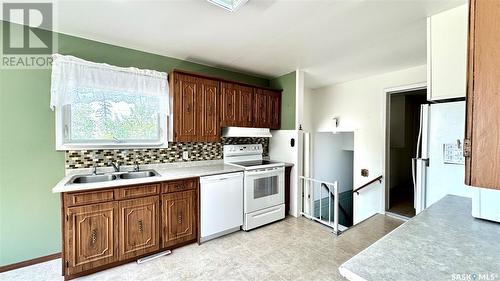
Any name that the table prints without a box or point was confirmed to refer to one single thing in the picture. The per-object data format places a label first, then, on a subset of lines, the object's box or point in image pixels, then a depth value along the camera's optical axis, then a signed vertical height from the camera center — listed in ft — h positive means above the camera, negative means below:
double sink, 7.41 -1.51
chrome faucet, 8.15 -1.13
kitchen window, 7.37 +1.25
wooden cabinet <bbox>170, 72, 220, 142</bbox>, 8.92 +1.27
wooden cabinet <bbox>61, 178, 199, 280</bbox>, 6.23 -2.94
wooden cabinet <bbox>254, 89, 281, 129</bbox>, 11.37 +1.58
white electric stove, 9.59 -2.43
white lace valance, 7.18 +2.17
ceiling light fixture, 5.36 +3.49
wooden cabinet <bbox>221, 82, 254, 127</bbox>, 10.17 +1.61
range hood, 10.36 +0.24
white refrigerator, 5.23 -0.45
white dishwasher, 8.43 -2.88
